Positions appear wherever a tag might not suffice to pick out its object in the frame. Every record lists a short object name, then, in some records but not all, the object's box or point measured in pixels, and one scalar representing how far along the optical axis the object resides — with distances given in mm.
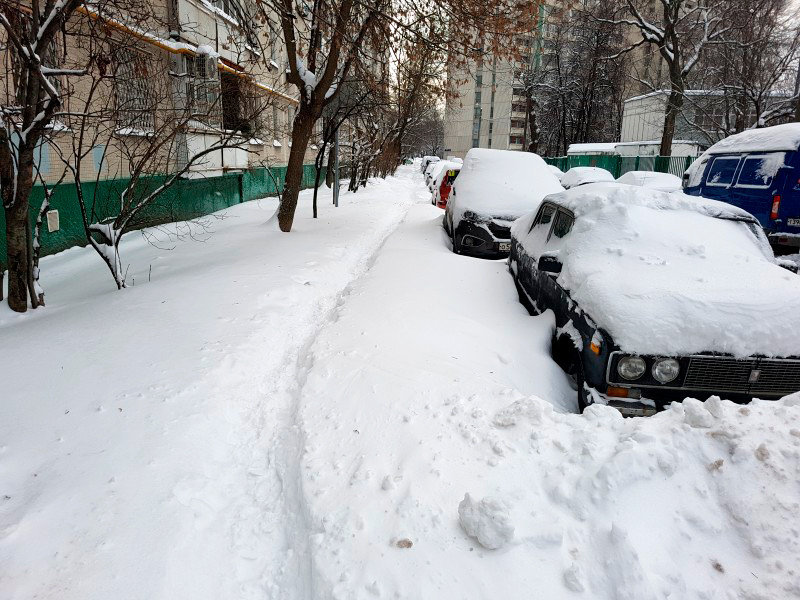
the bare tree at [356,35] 8234
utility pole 15938
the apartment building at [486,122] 74438
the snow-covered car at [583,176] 19769
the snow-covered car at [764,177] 9023
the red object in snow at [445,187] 15791
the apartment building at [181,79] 6848
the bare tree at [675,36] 21422
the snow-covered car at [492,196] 8359
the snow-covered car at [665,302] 3381
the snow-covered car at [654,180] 16969
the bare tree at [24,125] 5355
